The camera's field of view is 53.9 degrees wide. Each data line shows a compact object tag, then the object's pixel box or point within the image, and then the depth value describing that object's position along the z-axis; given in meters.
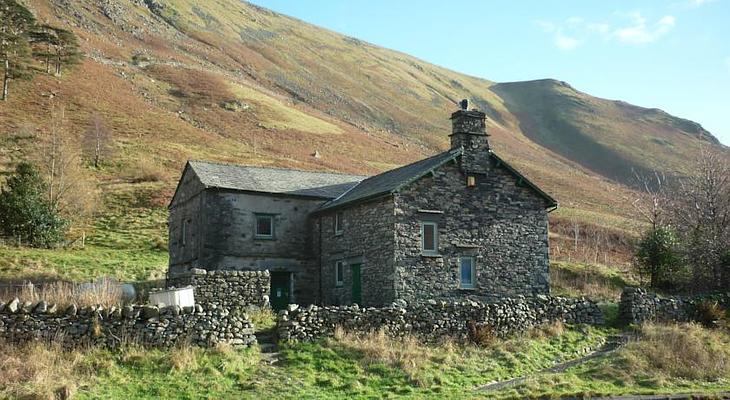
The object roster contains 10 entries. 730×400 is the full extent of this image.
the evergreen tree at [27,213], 41.19
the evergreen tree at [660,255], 38.19
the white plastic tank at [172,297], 22.17
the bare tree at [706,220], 33.47
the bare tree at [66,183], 47.09
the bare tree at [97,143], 65.88
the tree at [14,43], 79.19
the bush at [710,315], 27.90
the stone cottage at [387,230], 28.33
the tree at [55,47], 88.56
